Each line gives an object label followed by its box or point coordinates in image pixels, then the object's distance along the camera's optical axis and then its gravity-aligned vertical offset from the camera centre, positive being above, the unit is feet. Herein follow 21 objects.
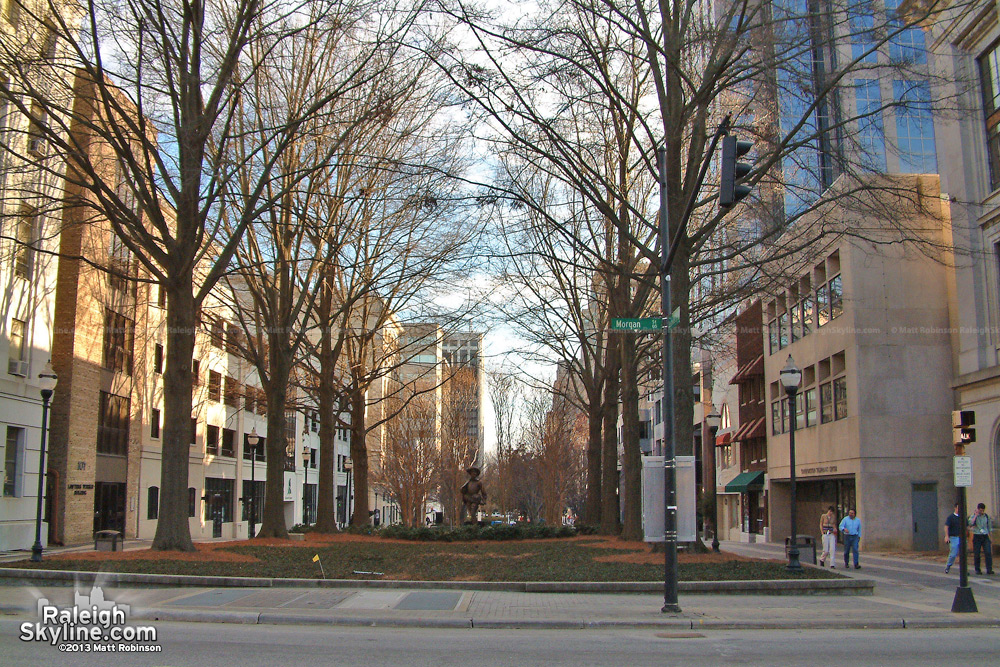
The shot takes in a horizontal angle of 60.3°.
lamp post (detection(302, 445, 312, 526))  227.24 -14.41
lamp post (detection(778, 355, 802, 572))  66.85 +5.69
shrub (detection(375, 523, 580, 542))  95.25 -8.81
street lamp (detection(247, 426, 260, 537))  119.31 +1.91
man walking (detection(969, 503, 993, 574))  68.49 -6.49
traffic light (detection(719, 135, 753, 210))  38.75 +12.83
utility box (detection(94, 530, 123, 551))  72.07 -7.33
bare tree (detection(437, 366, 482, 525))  180.86 +4.33
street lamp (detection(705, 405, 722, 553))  89.79 +3.32
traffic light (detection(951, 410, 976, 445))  48.26 +1.46
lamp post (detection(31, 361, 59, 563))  64.74 +5.36
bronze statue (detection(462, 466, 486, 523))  111.86 -5.55
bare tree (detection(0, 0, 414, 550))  58.85 +21.45
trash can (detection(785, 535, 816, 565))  72.02 -8.04
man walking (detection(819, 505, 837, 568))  80.74 -7.69
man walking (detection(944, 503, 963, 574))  70.33 -6.75
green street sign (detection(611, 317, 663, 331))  45.21 +6.75
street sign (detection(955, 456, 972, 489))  47.14 -1.03
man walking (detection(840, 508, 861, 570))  77.36 -7.25
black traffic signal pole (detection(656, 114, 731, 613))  42.34 +2.05
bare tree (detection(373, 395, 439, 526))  171.73 +0.27
